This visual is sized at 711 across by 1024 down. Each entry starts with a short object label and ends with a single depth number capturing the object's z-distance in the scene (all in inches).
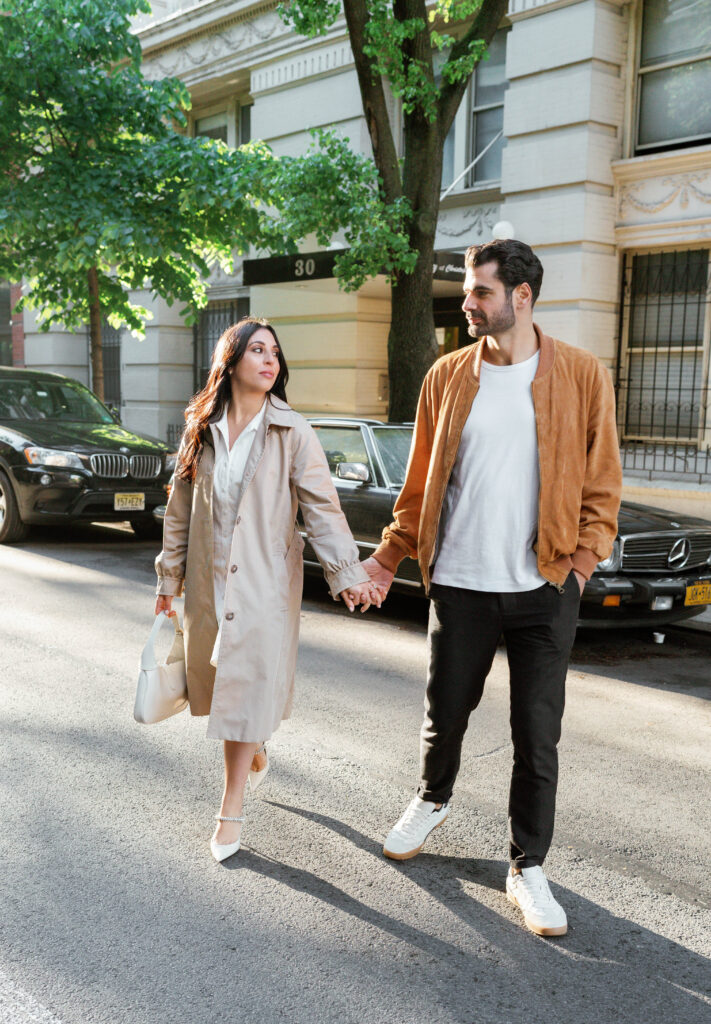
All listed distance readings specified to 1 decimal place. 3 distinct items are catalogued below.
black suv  398.6
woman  133.0
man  122.0
